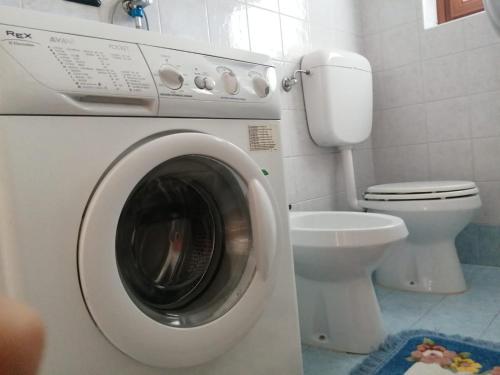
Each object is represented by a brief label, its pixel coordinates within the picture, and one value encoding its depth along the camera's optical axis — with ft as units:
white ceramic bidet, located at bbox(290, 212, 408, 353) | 3.40
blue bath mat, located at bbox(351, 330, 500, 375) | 3.36
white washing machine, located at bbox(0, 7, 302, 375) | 1.84
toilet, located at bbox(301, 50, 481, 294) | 4.78
